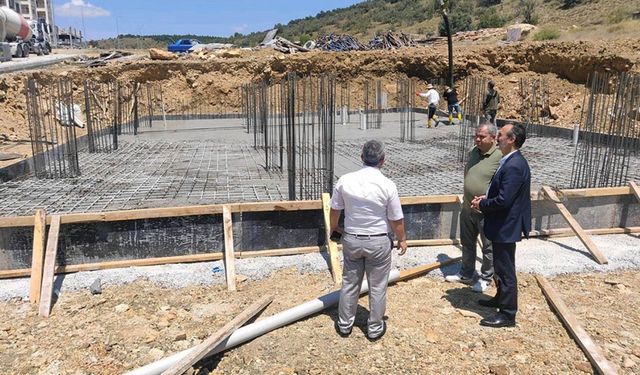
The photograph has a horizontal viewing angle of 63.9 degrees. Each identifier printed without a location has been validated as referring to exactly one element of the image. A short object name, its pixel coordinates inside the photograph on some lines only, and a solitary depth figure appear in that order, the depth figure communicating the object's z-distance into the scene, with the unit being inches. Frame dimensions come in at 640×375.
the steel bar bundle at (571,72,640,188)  250.1
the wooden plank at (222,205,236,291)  170.7
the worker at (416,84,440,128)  538.4
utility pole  614.5
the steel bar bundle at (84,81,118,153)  389.7
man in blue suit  134.6
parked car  1278.7
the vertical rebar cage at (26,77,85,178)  300.5
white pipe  118.3
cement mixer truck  853.8
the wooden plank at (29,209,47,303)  157.6
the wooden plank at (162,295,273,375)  115.0
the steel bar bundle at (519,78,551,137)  581.3
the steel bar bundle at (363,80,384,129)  565.0
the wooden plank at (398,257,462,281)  174.9
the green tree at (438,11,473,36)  1600.6
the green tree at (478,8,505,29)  1518.2
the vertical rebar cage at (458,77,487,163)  363.8
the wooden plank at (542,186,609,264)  189.1
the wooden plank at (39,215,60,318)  152.2
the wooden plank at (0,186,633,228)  175.6
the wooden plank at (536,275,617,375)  122.5
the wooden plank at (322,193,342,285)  174.4
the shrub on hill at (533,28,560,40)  907.4
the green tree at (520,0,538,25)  1380.0
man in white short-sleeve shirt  127.3
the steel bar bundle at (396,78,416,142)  465.7
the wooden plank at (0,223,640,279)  178.3
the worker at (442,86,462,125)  561.6
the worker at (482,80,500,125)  457.7
